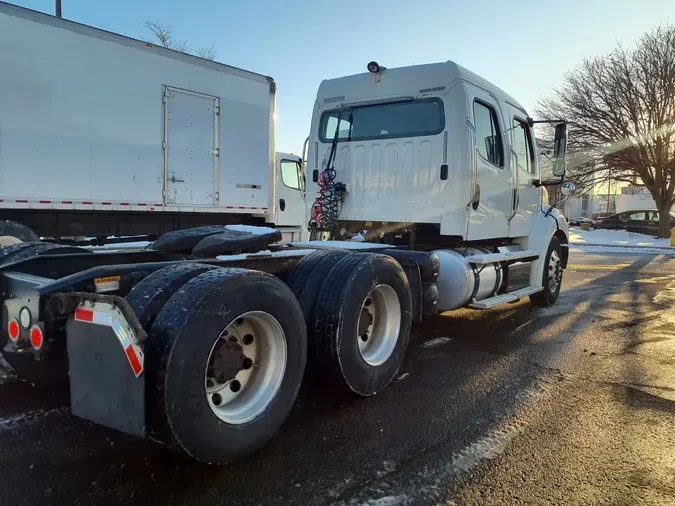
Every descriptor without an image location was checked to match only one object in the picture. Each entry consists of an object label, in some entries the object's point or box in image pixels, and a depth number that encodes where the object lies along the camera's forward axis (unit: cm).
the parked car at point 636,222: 3076
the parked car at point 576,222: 4350
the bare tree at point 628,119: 2712
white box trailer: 817
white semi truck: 260
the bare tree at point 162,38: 2780
